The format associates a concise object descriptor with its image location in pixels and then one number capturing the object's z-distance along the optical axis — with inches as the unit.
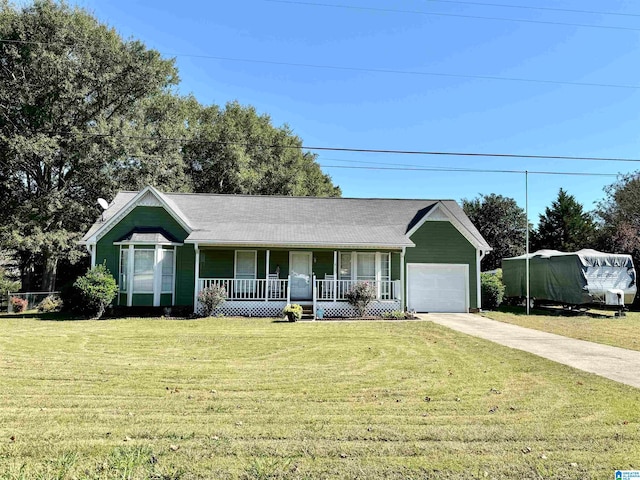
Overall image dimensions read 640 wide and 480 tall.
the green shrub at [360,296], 682.8
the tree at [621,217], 1027.9
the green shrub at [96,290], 639.8
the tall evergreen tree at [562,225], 1494.8
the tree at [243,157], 1375.5
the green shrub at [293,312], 637.9
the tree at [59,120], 938.1
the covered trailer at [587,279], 786.8
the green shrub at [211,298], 661.9
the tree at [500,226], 1641.2
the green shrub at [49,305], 819.4
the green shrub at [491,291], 862.5
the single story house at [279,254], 698.2
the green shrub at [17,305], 771.7
